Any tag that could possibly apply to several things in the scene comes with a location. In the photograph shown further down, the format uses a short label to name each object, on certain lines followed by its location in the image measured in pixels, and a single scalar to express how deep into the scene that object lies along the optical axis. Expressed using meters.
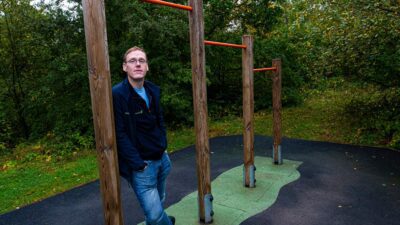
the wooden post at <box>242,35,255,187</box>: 4.50
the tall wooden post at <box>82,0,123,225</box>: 2.06
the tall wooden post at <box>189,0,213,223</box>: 3.32
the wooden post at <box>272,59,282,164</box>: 5.79
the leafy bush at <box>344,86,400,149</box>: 7.41
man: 2.45
